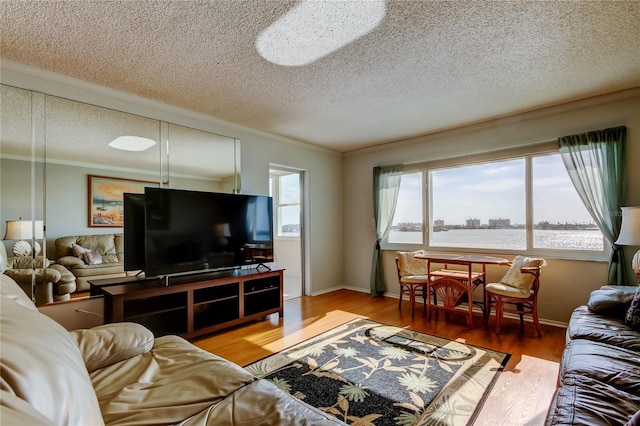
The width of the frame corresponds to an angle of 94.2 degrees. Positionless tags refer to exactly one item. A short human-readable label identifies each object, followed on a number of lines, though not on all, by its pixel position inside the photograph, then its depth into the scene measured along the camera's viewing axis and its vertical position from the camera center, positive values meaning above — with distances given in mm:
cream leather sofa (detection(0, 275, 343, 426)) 754 -737
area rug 1881 -1237
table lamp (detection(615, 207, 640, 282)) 2602 -130
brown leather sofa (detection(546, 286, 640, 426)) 1187 -786
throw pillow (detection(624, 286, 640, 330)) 1986 -691
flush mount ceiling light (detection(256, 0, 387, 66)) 1841 +1292
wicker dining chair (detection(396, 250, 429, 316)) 3883 -812
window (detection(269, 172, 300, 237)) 5688 +293
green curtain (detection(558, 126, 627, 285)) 3051 +405
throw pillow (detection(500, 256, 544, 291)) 3116 -660
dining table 3391 -807
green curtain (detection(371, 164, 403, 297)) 4852 +133
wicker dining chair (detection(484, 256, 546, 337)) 3080 -790
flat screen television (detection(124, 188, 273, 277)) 2947 -147
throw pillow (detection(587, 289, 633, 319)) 2189 -675
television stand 2757 -869
